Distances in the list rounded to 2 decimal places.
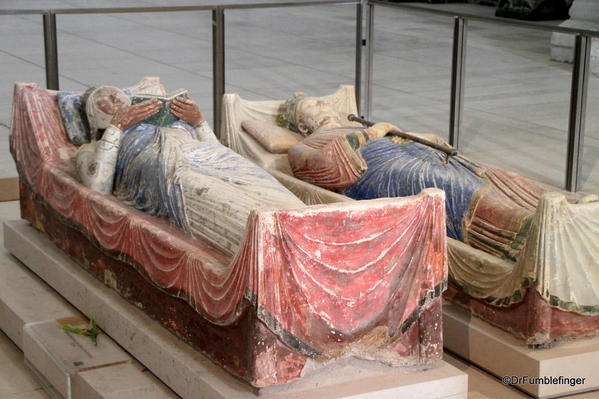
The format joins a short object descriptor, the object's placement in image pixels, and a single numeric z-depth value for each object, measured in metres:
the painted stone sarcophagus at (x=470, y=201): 5.98
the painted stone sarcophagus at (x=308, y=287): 5.29
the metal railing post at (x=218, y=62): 11.13
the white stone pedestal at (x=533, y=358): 5.99
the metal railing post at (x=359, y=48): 11.89
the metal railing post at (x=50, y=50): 10.44
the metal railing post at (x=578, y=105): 9.73
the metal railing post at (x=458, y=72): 10.75
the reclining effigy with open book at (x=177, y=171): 6.31
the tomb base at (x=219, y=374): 5.42
